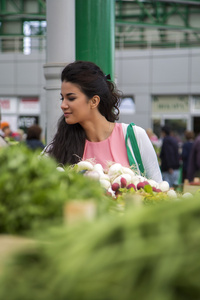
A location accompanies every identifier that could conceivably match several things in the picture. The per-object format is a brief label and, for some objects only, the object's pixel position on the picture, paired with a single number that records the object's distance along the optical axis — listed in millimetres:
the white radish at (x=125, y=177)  2820
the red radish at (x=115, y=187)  2684
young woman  3360
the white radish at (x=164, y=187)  2836
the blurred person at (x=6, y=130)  11472
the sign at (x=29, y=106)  22281
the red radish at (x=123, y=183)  2730
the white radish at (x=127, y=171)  3010
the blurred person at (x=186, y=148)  11180
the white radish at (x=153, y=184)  2897
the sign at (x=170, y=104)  20641
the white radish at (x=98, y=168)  2901
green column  4348
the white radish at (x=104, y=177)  2789
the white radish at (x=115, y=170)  2964
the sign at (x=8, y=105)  22359
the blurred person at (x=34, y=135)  7780
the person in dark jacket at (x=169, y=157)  10367
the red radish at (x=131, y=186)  2683
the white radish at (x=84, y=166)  2836
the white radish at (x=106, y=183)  2659
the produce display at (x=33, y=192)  1016
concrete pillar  4254
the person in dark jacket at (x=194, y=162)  8828
